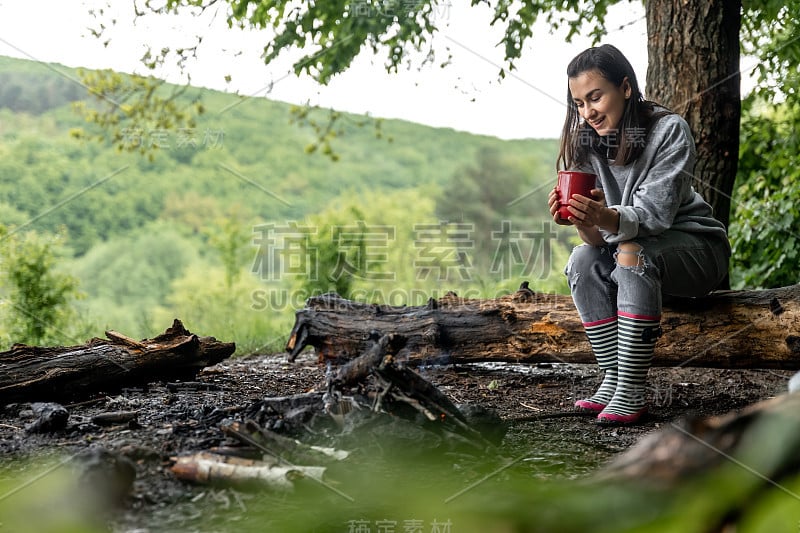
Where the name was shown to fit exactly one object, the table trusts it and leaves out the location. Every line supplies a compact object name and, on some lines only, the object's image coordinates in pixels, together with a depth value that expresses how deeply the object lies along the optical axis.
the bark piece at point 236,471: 1.64
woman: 2.48
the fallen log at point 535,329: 2.99
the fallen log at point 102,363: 2.74
